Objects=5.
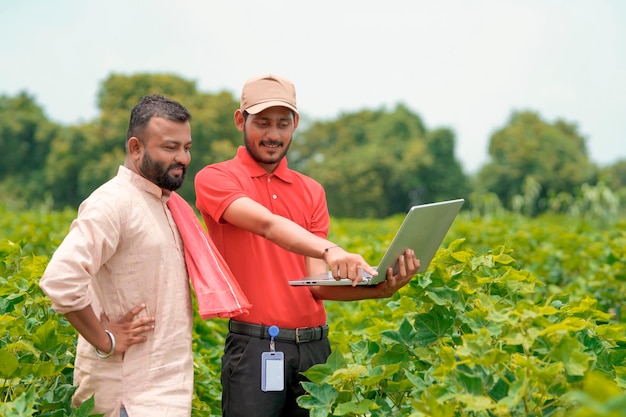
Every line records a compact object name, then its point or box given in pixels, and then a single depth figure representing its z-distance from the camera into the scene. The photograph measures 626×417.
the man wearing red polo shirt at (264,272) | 3.25
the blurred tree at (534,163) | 64.12
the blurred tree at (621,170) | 105.32
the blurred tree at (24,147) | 66.12
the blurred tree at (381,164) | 63.16
